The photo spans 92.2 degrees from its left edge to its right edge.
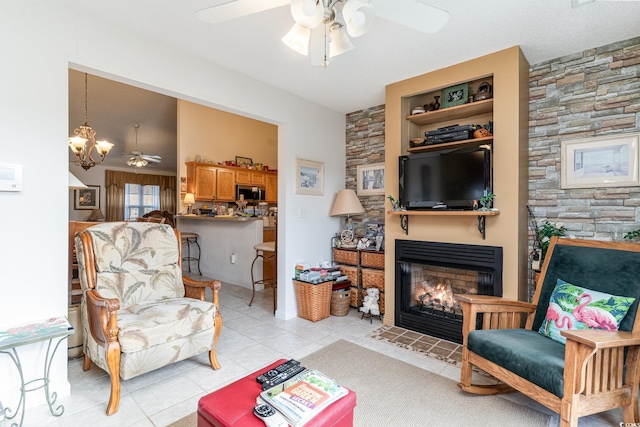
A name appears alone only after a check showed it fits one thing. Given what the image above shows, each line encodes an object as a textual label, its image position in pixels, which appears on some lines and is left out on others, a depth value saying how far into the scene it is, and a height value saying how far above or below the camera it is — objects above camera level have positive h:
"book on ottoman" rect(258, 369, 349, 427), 1.16 -0.76
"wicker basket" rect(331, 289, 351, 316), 3.54 -1.06
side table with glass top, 1.62 -0.70
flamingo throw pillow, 1.73 -0.58
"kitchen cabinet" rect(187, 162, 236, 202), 5.78 +0.54
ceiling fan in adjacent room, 5.93 +1.00
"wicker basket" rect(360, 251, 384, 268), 3.44 -0.55
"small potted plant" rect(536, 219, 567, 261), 2.53 -0.18
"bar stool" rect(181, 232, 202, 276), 5.61 -0.63
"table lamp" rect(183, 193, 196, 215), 5.68 +0.20
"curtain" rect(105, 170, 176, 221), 9.20 +0.71
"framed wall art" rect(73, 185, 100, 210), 8.77 +0.31
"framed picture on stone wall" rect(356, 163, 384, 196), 3.84 +0.40
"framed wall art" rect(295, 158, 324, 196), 3.57 +0.40
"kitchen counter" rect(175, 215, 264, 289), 4.75 -0.58
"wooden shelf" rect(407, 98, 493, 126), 2.80 +0.96
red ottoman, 1.15 -0.79
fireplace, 2.67 -0.67
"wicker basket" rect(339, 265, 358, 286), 3.67 -0.75
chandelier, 4.18 +0.98
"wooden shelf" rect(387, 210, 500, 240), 2.57 -0.03
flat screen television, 2.62 +0.30
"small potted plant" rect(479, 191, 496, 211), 2.53 +0.08
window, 9.62 +0.33
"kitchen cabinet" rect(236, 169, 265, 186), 6.55 +0.73
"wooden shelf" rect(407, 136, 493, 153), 2.75 +0.64
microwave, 6.45 +0.38
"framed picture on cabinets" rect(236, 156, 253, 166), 6.71 +1.09
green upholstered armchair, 1.47 -0.76
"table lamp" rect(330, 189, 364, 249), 3.77 +0.03
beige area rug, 1.75 -1.19
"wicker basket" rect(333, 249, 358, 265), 3.67 -0.56
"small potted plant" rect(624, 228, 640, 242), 2.23 -0.17
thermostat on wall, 1.79 +0.19
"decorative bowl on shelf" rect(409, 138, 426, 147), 3.12 +0.71
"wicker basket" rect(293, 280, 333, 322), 3.35 -0.99
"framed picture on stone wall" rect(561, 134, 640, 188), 2.35 +0.40
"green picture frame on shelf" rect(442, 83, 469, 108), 2.89 +1.11
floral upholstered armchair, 1.88 -0.70
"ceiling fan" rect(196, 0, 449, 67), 1.47 +0.99
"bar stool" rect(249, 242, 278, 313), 3.62 -0.66
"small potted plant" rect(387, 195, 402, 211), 3.15 +0.07
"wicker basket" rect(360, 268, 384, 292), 3.44 -0.77
